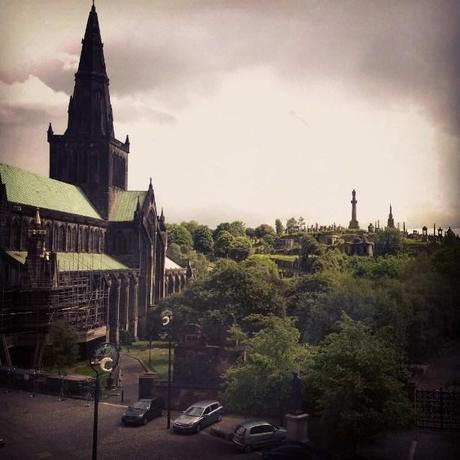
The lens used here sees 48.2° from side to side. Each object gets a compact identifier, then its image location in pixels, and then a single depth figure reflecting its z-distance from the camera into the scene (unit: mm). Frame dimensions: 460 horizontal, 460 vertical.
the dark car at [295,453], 17141
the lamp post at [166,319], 36084
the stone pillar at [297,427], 18594
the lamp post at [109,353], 23969
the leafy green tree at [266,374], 20281
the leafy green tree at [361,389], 17516
